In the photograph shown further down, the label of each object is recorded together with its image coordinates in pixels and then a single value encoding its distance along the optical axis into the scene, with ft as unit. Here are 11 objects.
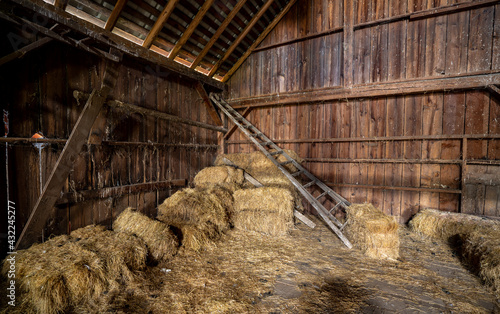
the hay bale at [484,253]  8.64
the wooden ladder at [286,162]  13.53
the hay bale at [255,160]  18.29
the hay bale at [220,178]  16.83
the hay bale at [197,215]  12.08
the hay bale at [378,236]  10.98
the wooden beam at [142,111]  11.44
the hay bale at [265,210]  14.23
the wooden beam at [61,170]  9.34
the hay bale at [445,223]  11.88
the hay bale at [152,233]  10.53
